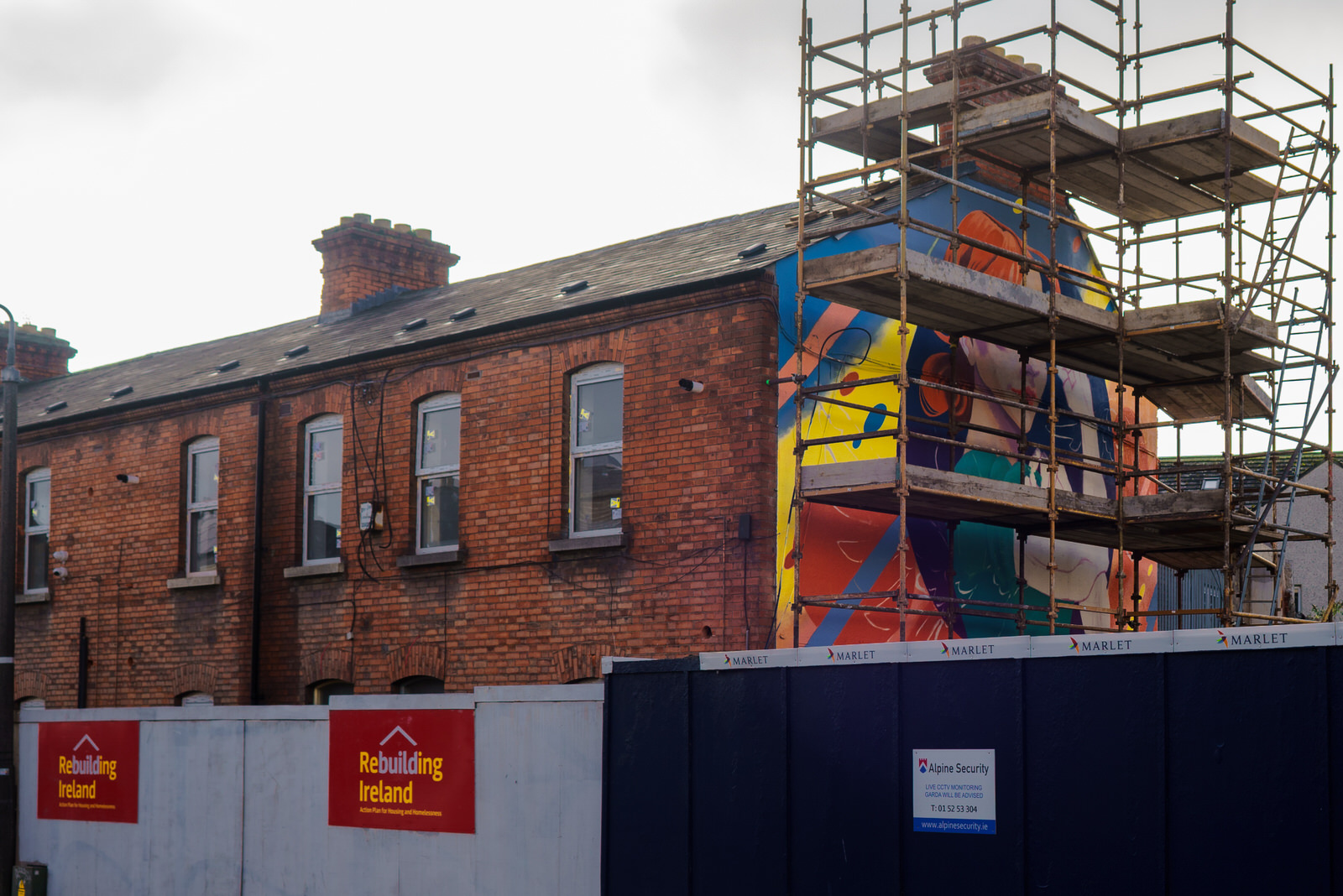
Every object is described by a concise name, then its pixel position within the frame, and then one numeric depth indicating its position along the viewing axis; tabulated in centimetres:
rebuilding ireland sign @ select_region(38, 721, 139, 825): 1517
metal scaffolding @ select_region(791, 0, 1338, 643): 1329
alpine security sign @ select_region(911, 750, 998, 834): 896
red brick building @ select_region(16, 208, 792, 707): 1442
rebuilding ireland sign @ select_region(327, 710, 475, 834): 1213
